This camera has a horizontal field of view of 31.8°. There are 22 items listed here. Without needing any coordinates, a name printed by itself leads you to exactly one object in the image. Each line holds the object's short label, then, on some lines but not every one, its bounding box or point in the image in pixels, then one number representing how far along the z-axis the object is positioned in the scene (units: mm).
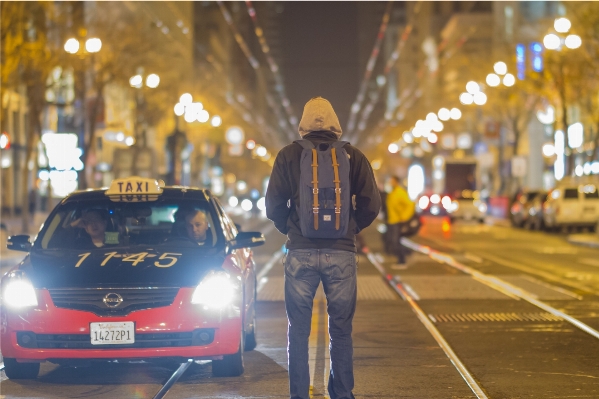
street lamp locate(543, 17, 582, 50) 34569
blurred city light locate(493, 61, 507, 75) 48656
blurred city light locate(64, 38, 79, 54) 29922
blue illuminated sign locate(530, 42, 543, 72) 56625
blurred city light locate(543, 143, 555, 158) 66938
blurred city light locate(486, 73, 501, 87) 48562
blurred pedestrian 21469
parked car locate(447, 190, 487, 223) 52250
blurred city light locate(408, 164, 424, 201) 71000
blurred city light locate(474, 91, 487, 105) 51709
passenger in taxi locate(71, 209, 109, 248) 9039
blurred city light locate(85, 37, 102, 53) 31297
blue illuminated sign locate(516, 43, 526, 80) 55688
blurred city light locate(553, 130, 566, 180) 62316
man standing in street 6277
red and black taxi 7691
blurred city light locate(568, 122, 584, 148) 61250
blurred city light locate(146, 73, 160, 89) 40312
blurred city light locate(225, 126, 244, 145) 68875
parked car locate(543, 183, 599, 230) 40656
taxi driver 9211
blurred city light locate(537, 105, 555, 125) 60806
